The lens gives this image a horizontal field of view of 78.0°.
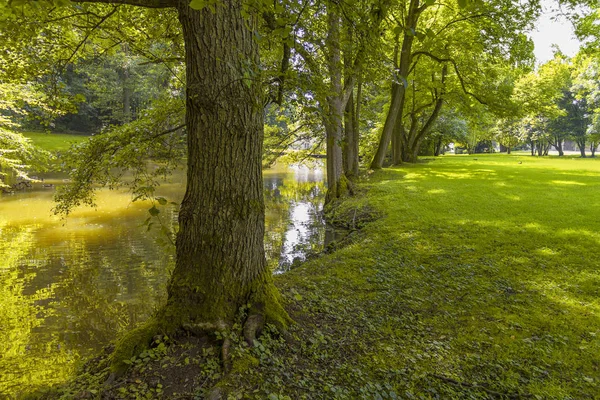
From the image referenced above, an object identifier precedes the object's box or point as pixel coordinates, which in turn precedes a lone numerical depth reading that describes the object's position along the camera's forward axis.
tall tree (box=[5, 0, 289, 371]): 3.43
